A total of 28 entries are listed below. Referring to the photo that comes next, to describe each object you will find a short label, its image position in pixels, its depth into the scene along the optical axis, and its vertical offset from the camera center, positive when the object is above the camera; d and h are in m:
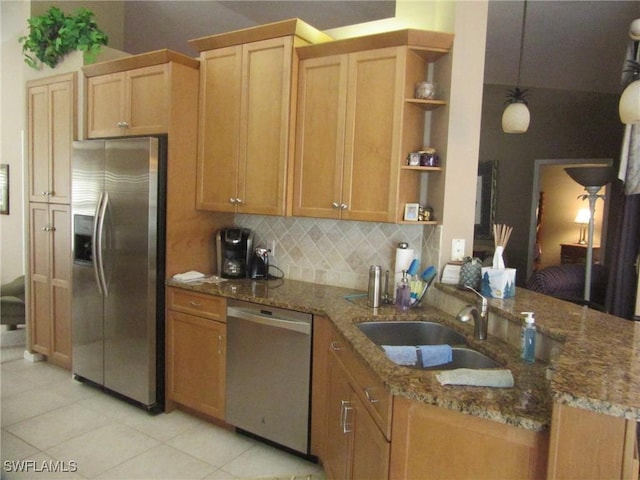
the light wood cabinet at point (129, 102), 2.96 +0.68
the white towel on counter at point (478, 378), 1.38 -0.52
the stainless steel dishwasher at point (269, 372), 2.45 -0.97
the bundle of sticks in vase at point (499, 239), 2.17 -0.13
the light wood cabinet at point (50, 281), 3.54 -0.70
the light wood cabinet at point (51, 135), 3.45 +0.48
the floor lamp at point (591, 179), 3.22 +0.29
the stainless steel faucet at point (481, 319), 1.89 -0.46
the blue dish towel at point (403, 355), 1.89 -0.62
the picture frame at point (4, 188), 4.70 +0.05
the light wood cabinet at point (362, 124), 2.44 +0.48
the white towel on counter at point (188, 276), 2.96 -0.51
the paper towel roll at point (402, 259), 2.62 -0.29
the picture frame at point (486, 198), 5.73 +0.19
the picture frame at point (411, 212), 2.50 -0.01
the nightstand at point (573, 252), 5.79 -0.47
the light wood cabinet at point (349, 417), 1.55 -0.87
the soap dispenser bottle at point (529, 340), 1.63 -0.46
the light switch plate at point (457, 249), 2.53 -0.21
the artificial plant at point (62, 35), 3.31 +1.21
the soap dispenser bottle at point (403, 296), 2.44 -0.47
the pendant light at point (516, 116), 2.63 +0.58
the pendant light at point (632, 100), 1.79 +0.48
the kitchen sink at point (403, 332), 2.26 -0.63
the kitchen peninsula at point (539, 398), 1.00 -0.54
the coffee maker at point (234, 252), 3.13 -0.36
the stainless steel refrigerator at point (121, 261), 2.88 -0.43
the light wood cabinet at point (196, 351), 2.78 -0.97
